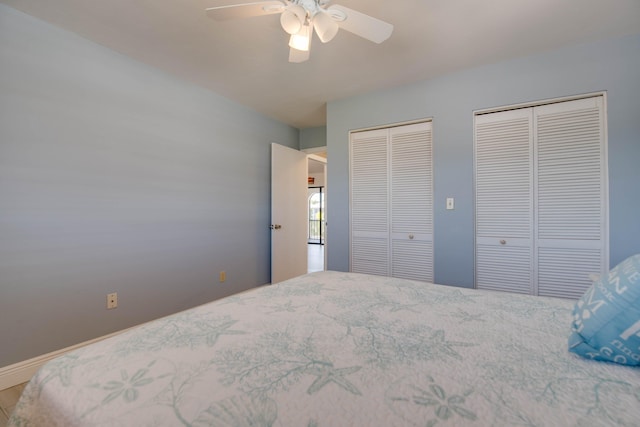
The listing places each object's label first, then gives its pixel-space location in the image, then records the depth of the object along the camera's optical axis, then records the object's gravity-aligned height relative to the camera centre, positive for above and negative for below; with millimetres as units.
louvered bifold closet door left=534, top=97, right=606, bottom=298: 2270 +155
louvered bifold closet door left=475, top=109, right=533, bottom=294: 2504 +125
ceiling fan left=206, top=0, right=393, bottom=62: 1512 +1059
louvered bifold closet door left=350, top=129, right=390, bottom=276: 3150 +138
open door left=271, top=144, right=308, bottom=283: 3773 +26
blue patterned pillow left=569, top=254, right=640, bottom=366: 753 -292
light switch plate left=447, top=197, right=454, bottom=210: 2762 +111
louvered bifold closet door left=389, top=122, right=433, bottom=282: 2924 +133
